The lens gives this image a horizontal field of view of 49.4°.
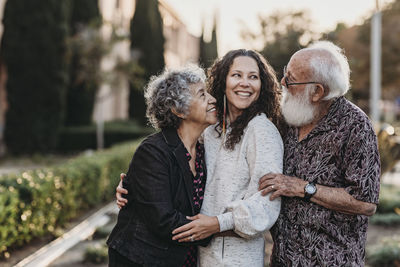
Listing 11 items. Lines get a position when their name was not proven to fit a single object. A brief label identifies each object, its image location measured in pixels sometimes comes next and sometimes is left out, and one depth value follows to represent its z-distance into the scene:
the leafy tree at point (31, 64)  15.98
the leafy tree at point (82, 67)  16.47
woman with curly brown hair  2.22
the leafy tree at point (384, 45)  23.59
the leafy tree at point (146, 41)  23.97
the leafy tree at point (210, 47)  37.80
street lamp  13.19
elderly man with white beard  2.14
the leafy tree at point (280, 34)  12.36
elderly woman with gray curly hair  2.23
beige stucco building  19.66
